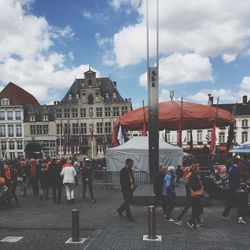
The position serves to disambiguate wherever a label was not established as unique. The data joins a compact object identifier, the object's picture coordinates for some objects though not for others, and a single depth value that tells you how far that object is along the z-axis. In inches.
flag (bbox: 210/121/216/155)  749.9
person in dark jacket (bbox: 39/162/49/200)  551.5
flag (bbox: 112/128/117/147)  897.5
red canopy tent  746.2
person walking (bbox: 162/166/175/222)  382.0
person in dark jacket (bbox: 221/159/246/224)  370.3
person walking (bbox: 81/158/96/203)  538.0
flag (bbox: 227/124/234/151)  812.6
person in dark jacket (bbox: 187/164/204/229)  339.9
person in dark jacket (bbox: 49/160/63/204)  521.7
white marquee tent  737.6
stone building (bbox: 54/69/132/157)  2630.4
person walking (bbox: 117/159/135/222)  381.1
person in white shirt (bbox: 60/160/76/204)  506.4
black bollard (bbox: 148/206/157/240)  287.7
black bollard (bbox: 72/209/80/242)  280.4
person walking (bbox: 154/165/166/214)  405.7
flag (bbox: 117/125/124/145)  848.3
